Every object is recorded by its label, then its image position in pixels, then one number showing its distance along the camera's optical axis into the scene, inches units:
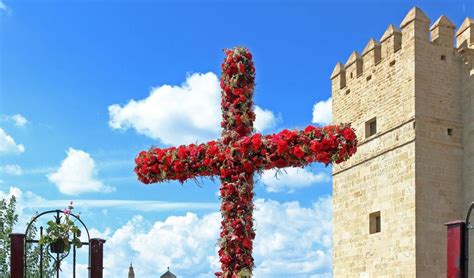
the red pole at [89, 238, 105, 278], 451.5
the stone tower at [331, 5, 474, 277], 744.3
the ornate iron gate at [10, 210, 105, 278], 430.0
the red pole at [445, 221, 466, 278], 330.0
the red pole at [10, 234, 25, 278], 428.8
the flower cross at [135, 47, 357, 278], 288.0
